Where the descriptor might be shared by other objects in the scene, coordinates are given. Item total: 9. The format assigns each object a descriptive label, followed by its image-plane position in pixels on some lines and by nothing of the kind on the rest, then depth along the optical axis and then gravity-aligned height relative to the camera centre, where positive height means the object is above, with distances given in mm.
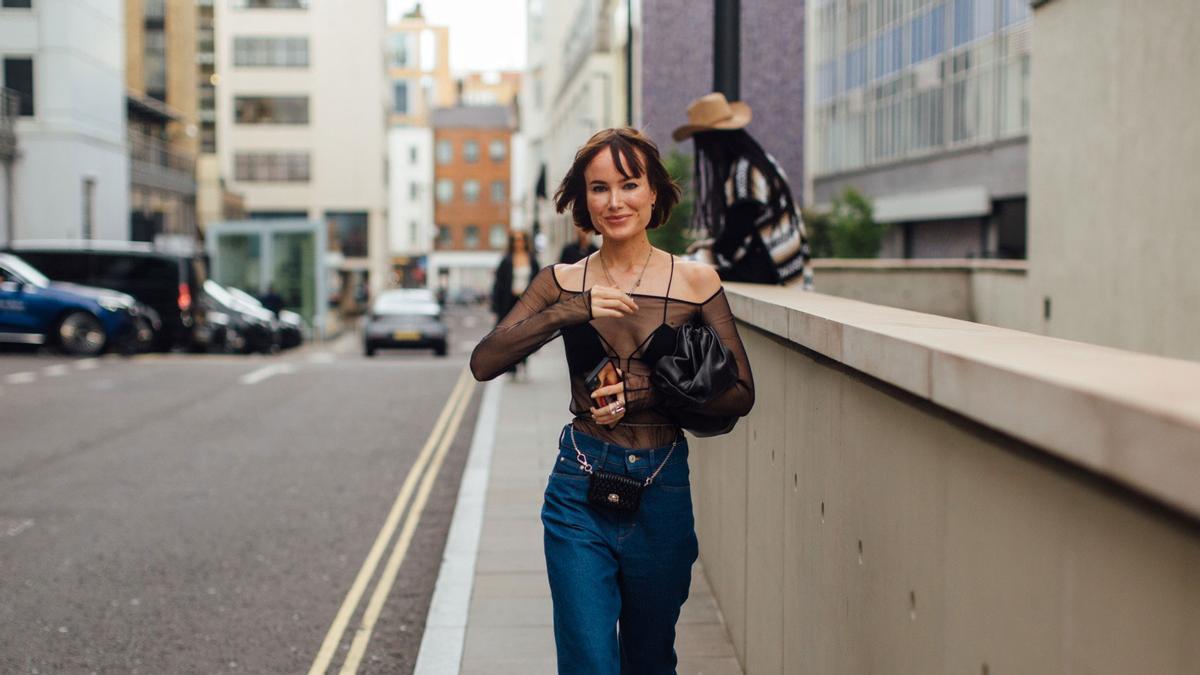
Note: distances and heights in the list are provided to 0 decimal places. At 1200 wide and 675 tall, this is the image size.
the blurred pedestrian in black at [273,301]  37906 -712
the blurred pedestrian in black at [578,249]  12261 +231
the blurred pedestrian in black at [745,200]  6914 +368
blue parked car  24672 -724
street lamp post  7746 +1264
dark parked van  26703 +5
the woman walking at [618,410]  3516 -336
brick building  110500 +6325
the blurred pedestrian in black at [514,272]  16500 +30
